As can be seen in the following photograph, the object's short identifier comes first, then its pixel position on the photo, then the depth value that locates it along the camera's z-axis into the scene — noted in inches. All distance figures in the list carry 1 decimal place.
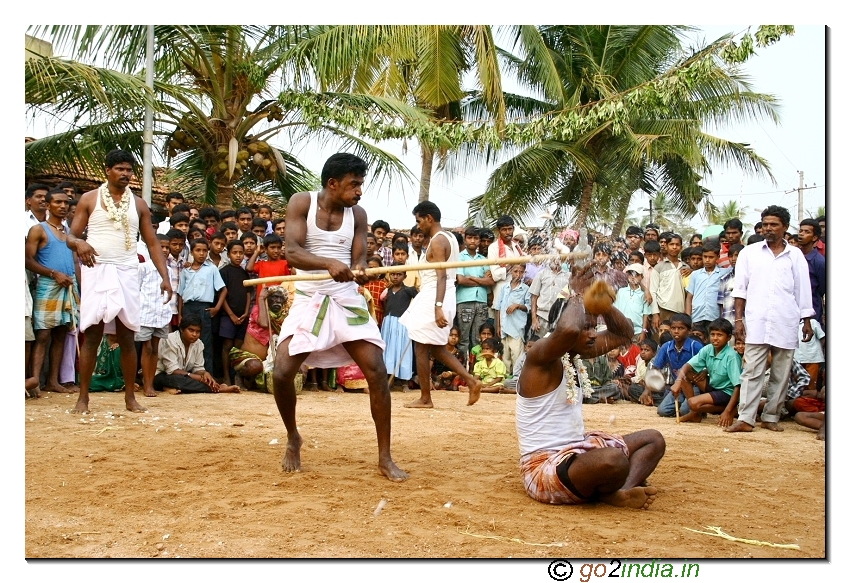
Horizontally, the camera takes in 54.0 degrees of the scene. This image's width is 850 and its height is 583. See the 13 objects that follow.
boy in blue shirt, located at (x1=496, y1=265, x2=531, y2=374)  401.4
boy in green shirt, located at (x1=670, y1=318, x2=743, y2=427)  292.7
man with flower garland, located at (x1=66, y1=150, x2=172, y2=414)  256.7
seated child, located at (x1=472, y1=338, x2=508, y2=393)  390.3
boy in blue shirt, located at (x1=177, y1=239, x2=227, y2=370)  352.2
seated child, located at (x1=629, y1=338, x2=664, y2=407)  351.6
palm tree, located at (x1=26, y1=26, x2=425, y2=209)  419.8
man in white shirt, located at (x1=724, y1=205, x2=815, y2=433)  270.2
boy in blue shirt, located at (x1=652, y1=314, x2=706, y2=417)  315.9
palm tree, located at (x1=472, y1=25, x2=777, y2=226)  660.1
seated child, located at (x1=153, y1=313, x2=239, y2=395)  337.4
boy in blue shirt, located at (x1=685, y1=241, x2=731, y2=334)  348.5
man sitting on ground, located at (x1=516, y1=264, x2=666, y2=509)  161.2
